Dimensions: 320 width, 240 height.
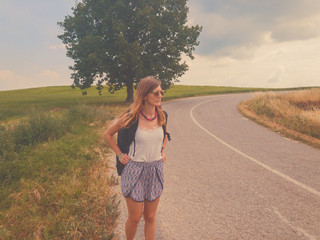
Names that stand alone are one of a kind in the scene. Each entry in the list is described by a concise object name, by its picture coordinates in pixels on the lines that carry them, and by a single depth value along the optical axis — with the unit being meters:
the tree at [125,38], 19.56
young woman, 2.48
